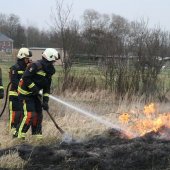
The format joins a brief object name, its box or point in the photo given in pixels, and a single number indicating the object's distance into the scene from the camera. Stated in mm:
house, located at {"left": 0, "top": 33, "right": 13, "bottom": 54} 78438
